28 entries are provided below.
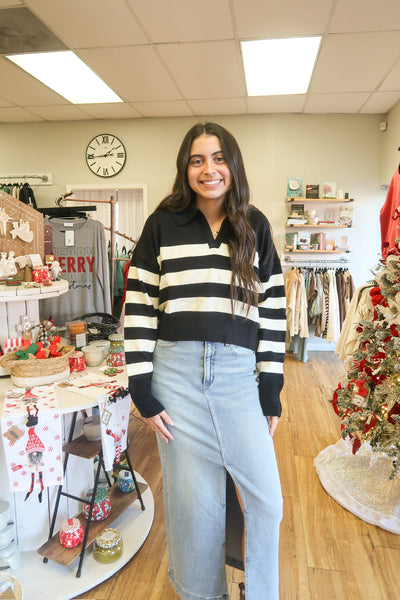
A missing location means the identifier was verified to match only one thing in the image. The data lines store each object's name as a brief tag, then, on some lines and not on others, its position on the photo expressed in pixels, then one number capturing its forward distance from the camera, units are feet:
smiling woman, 3.76
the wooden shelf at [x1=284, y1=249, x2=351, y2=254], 14.89
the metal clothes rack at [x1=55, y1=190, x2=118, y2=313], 11.20
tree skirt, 6.62
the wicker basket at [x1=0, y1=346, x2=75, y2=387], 5.47
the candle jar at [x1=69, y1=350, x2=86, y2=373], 6.07
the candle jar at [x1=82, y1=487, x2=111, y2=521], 5.81
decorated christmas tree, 5.84
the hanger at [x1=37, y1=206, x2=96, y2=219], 10.52
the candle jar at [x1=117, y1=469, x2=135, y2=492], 6.57
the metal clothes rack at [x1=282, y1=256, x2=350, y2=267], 15.56
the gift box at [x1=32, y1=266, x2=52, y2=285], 6.19
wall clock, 15.93
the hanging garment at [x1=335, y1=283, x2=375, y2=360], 7.65
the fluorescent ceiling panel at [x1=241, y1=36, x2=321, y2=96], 9.54
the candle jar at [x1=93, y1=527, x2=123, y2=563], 5.46
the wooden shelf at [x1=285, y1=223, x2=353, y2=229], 14.75
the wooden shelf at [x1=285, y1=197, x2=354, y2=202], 14.69
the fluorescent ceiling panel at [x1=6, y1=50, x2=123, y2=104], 10.43
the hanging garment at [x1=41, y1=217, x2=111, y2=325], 10.43
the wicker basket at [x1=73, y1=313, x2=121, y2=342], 6.99
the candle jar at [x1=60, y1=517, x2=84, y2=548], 5.41
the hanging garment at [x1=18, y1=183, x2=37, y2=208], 16.07
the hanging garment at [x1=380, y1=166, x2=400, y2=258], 8.81
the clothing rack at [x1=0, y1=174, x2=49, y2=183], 16.57
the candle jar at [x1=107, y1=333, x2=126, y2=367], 6.29
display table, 5.05
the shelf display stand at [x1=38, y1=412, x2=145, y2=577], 5.28
